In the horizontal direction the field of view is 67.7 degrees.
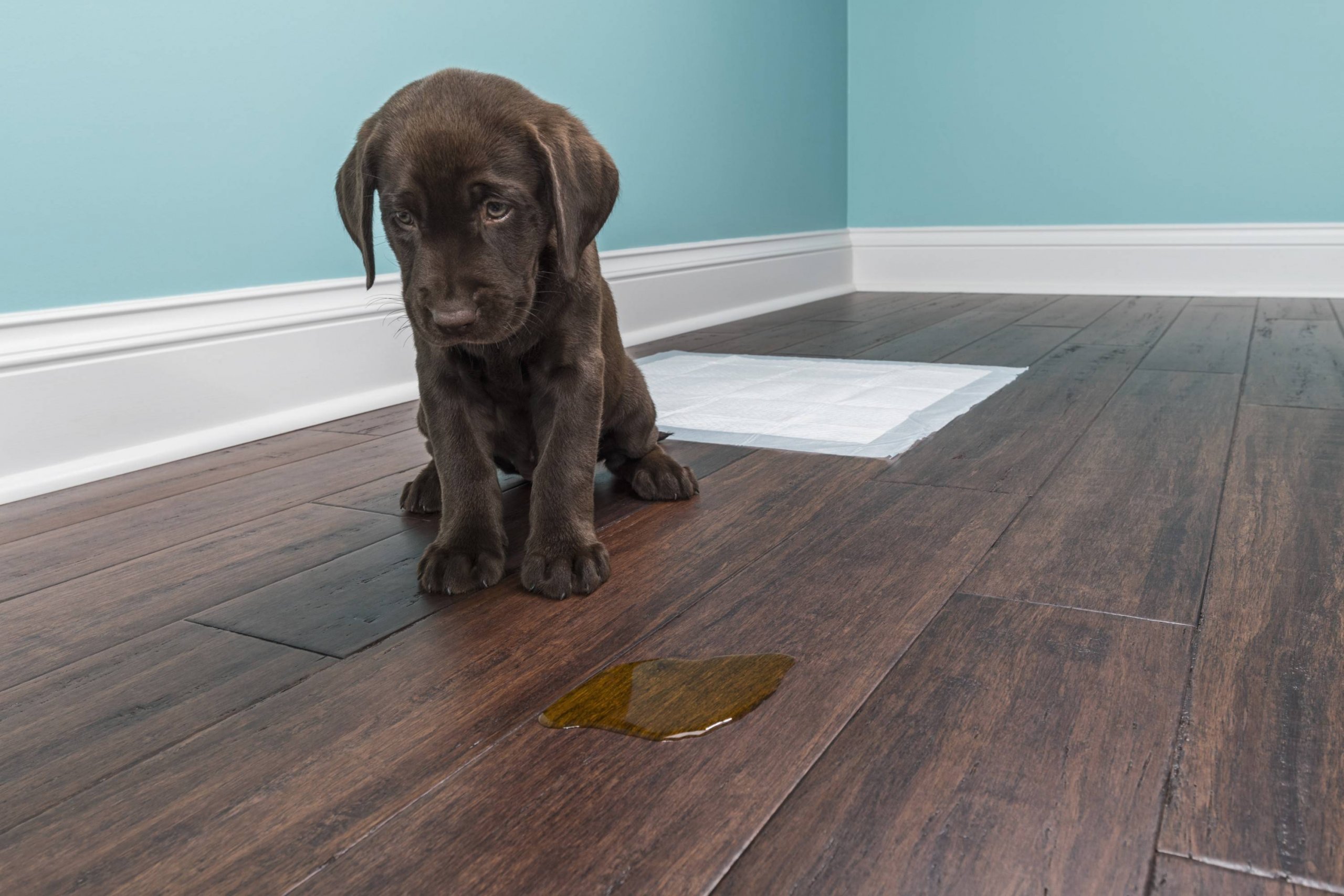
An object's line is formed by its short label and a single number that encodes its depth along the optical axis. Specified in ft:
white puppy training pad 7.27
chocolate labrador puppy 4.27
